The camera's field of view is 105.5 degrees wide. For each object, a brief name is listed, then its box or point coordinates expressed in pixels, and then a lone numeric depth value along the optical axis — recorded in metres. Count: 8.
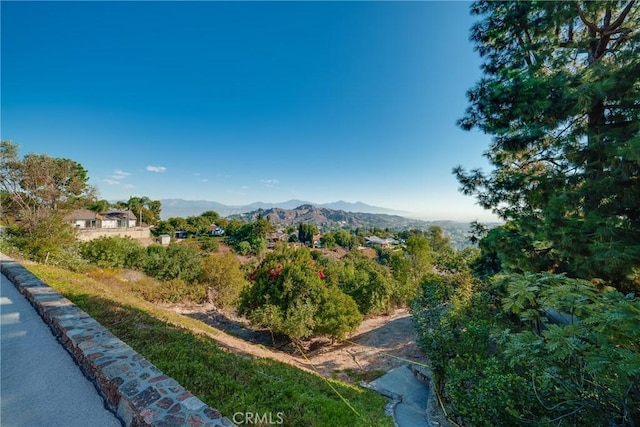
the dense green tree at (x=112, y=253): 13.95
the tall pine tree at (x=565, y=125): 3.60
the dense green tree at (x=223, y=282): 13.36
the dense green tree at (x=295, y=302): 8.77
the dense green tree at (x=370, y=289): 13.20
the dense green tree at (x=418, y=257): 17.80
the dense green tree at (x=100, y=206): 34.77
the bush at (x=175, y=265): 14.58
